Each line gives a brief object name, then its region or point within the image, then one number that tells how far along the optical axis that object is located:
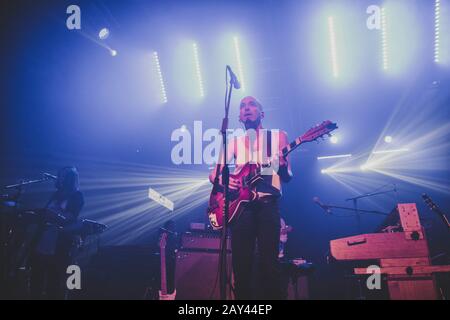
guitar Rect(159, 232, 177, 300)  5.31
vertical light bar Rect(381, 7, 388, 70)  5.16
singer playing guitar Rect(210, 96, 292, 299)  2.53
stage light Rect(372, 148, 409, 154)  7.95
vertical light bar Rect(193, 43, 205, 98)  6.06
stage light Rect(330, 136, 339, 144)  8.33
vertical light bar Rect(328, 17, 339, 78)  5.36
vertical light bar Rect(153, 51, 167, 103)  6.24
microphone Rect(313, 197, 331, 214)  7.52
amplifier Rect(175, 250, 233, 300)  4.03
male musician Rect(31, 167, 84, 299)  3.80
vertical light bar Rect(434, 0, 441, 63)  4.89
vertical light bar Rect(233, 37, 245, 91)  5.88
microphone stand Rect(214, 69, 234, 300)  2.34
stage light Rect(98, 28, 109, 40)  5.95
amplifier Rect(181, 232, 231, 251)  4.34
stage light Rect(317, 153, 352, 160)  8.63
